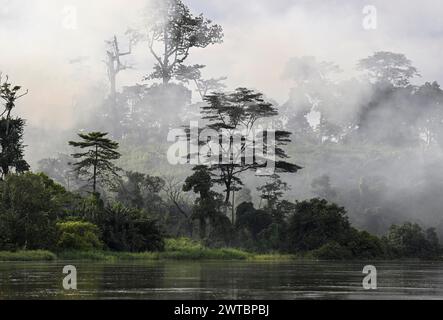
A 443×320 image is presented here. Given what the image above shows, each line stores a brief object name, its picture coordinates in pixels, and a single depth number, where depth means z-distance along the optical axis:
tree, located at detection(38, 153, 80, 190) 103.21
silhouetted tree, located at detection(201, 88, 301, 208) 68.75
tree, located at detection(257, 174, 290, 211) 69.62
